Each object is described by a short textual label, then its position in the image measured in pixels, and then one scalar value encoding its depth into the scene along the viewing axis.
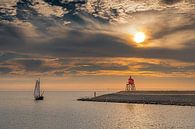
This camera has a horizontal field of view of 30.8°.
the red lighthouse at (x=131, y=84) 184.00
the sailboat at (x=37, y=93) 193.18
